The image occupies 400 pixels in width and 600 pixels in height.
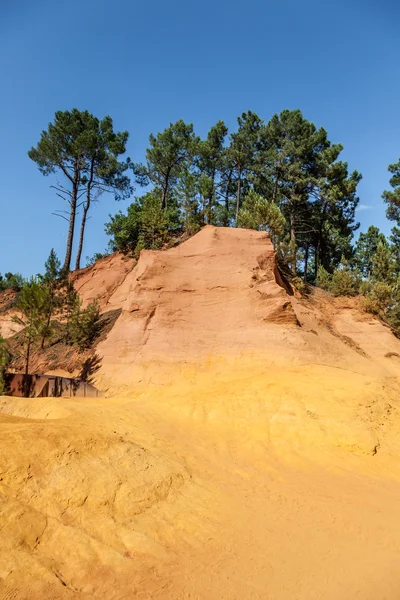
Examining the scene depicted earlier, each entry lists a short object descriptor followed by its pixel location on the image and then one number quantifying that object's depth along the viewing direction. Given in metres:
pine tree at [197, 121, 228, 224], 33.26
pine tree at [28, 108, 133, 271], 28.58
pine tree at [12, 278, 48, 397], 14.95
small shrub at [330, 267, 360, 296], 22.72
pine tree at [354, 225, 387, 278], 37.34
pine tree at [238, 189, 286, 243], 22.16
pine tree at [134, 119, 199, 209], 31.55
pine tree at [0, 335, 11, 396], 13.27
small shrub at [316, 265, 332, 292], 26.28
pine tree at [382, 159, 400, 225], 30.62
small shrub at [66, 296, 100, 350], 16.47
